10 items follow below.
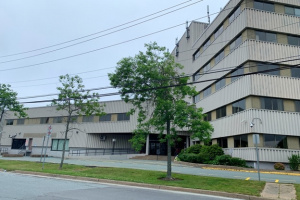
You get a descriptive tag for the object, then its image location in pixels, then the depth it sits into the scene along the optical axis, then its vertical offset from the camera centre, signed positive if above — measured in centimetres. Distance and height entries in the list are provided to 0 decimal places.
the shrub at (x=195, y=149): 2764 +38
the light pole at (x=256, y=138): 1402 +90
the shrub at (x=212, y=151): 2427 +20
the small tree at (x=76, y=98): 2039 +400
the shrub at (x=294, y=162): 1973 -47
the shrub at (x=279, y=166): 1995 -83
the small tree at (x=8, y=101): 2905 +514
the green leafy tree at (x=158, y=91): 1377 +340
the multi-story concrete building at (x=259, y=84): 2152 +637
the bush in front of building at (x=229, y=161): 2127 -61
